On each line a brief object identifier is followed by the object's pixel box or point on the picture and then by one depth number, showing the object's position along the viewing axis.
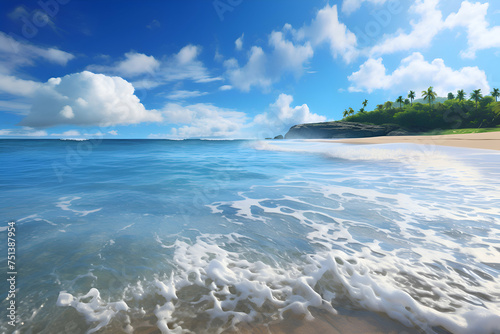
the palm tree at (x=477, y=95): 74.62
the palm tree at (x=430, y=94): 80.44
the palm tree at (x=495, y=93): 78.99
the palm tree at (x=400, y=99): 97.44
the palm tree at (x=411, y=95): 100.50
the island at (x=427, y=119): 72.24
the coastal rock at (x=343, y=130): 75.75
